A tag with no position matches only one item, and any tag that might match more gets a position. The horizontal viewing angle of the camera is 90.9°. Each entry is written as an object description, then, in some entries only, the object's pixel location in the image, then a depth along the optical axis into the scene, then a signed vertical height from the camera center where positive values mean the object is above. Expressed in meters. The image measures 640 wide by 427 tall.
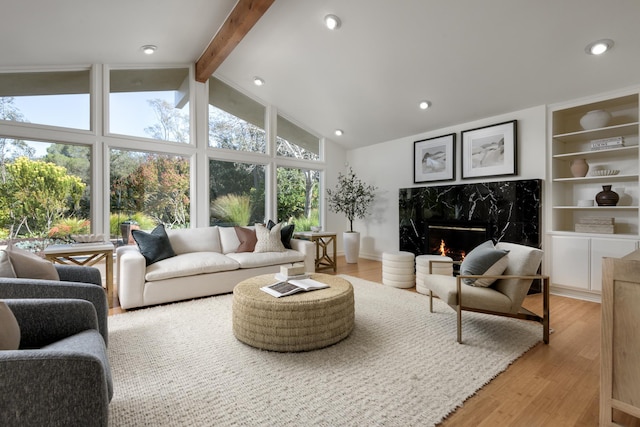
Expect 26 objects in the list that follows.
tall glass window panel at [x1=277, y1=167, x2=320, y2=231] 5.99 +0.28
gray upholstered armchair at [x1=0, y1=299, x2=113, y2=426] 0.93 -0.55
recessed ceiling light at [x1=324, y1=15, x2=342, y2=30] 3.38 +2.06
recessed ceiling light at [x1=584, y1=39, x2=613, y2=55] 2.95 +1.57
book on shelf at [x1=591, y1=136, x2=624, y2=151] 3.55 +0.78
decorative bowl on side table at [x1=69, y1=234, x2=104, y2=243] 3.47 -0.30
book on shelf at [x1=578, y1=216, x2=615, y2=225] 3.55 -0.11
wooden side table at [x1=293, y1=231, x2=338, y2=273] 5.23 -0.56
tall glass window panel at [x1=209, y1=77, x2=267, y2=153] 5.12 +1.55
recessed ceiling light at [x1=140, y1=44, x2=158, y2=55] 3.89 +2.03
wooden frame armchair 2.41 -0.65
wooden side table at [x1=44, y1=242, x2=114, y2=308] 3.08 -0.43
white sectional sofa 3.20 -0.63
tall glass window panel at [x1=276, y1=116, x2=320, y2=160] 5.95 +1.35
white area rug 1.60 -1.02
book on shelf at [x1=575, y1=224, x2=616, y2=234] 3.53 -0.20
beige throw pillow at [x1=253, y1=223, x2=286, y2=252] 4.28 -0.40
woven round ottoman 2.24 -0.79
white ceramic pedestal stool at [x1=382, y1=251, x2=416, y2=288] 4.10 -0.77
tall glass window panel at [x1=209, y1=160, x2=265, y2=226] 5.12 +0.31
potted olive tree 5.96 +0.18
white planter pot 5.95 -0.66
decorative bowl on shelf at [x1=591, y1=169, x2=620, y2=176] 3.60 +0.45
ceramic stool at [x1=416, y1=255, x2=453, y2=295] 3.73 -0.69
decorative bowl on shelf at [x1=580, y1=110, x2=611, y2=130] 3.65 +1.08
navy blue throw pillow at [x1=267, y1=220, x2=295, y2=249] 4.56 -0.32
